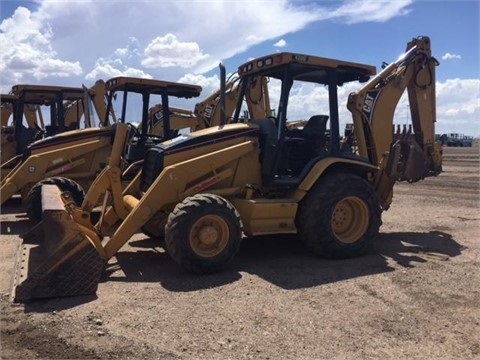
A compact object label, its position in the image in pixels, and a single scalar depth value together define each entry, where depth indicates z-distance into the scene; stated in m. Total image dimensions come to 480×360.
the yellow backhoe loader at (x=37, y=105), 12.51
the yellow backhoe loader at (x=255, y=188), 5.50
